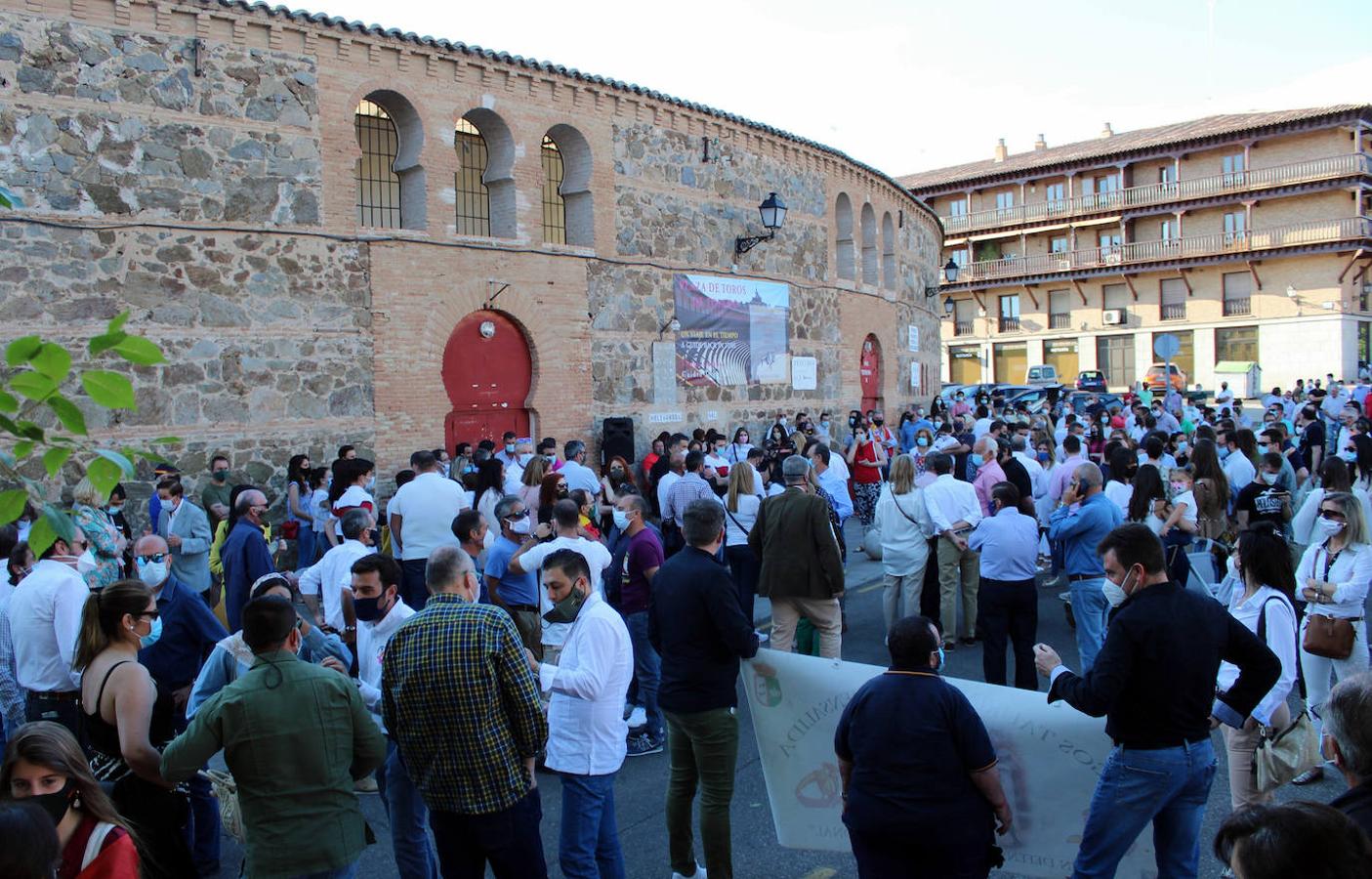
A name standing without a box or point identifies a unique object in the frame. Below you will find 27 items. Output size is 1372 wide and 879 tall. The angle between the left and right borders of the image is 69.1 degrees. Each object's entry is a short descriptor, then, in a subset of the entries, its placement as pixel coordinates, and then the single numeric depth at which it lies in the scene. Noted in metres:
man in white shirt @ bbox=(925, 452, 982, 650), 8.90
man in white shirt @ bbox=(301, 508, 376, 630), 6.25
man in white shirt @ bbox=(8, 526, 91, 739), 5.43
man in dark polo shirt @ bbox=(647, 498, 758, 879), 4.97
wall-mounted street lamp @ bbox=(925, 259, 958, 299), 26.94
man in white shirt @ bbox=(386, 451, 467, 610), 9.08
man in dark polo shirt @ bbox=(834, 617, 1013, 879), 3.63
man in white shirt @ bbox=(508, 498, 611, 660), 6.13
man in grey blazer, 9.09
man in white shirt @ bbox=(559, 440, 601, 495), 11.22
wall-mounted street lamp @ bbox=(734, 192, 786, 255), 17.84
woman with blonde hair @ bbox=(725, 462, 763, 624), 9.12
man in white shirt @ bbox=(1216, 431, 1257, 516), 10.79
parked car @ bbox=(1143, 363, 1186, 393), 39.28
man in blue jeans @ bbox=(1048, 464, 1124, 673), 7.66
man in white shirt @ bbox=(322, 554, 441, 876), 4.79
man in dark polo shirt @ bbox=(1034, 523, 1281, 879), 3.98
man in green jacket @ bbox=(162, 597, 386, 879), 3.71
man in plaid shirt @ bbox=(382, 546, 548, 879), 3.89
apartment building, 45.09
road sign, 23.53
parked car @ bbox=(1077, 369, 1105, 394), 39.00
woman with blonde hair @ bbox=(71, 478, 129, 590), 7.92
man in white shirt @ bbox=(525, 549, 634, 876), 4.52
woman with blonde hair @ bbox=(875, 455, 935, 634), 8.91
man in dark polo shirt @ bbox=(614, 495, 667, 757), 6.69
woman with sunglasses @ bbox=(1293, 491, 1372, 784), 5.90
